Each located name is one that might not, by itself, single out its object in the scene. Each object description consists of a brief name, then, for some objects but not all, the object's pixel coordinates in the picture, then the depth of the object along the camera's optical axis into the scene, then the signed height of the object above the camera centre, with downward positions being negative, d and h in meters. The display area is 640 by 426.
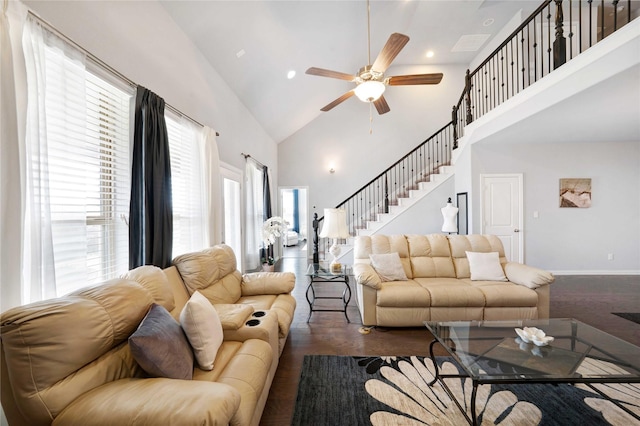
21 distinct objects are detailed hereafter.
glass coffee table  1.45 -0.97
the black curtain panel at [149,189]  2.00 +0.19
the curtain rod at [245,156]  4.62 +1.04
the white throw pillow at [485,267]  3.12 -0.72
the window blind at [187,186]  2.74 +0.30
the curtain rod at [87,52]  1.35 +1.01
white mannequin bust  5.19 -0.18
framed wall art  5.00 +0.31
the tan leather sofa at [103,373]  0.93 -0.69
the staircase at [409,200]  5.78 +0.22
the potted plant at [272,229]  4.54 -0.33
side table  3.18 -0.80
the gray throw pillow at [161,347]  1.18 -0.66
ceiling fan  2.68 +1.42
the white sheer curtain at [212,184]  3.05 +0.34
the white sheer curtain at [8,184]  1.13 +0.14
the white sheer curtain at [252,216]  4.88 -0.10
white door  5.03 -0.01
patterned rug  1.65 -1.36
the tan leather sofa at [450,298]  2.75 -0.96
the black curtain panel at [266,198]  5.70 +0.30
